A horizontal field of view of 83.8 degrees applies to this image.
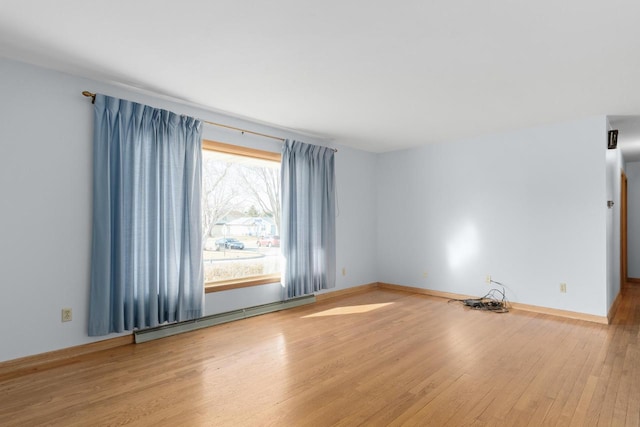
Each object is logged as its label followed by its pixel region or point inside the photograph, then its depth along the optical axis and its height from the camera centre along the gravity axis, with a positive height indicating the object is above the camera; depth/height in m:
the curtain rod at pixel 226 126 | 3.14 +1.10
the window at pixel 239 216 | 4.24 +0.04
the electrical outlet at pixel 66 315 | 3.03 -0.81
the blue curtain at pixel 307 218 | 4.84 +0.02
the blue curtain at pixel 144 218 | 3.17 +0.02
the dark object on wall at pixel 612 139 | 4.25 +0.95
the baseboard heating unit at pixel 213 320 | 3.50 -1.13
